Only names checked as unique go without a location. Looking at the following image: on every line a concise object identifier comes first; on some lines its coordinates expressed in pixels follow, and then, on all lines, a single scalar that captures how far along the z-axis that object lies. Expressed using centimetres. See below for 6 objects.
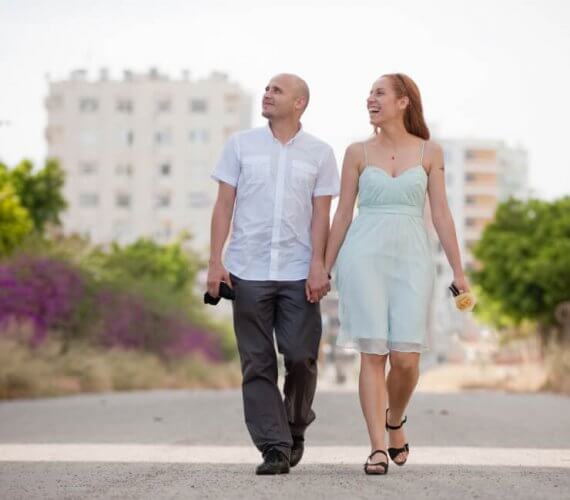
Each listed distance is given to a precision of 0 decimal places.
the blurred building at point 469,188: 13375
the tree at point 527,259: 4225
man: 743
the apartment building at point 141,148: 9962
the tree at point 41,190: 4988
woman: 717
